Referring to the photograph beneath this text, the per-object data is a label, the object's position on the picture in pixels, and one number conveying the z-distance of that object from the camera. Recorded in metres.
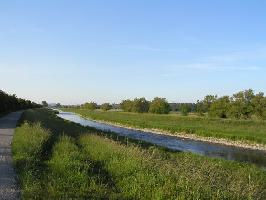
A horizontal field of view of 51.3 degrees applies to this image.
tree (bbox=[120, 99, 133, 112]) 111.96
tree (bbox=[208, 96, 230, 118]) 70.04
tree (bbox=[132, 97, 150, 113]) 107.85
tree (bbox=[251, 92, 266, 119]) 60.84
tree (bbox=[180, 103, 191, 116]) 83.48
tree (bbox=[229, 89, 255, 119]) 64.68
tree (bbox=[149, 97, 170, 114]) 94.61
